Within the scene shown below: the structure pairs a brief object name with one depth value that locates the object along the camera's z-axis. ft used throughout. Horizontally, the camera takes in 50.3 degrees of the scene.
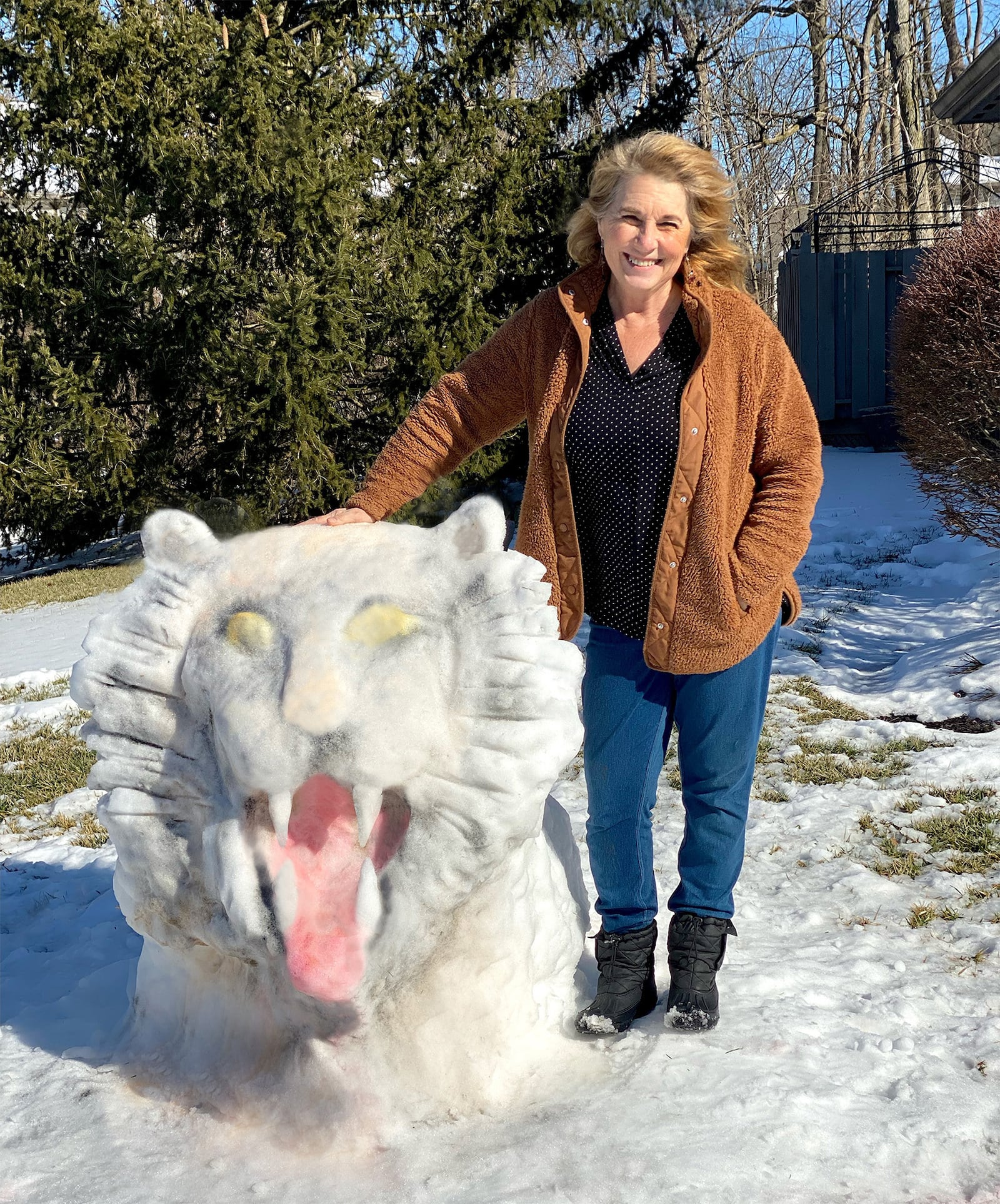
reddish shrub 19.84
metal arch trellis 43.47
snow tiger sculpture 5.75
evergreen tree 27.71
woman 6.89
